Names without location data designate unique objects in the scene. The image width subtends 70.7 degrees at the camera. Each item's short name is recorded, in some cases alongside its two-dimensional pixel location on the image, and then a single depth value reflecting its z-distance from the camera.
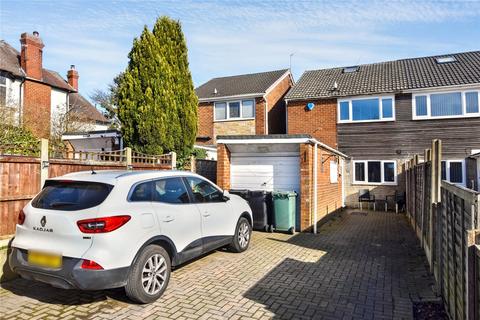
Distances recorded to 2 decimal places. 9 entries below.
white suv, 3.91
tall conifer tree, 10.76
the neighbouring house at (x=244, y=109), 19.19
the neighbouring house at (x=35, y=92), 17.64
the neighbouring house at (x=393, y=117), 14.63
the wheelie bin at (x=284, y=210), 9.21
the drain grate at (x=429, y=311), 4.09
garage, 9.45
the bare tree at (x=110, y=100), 34.31
